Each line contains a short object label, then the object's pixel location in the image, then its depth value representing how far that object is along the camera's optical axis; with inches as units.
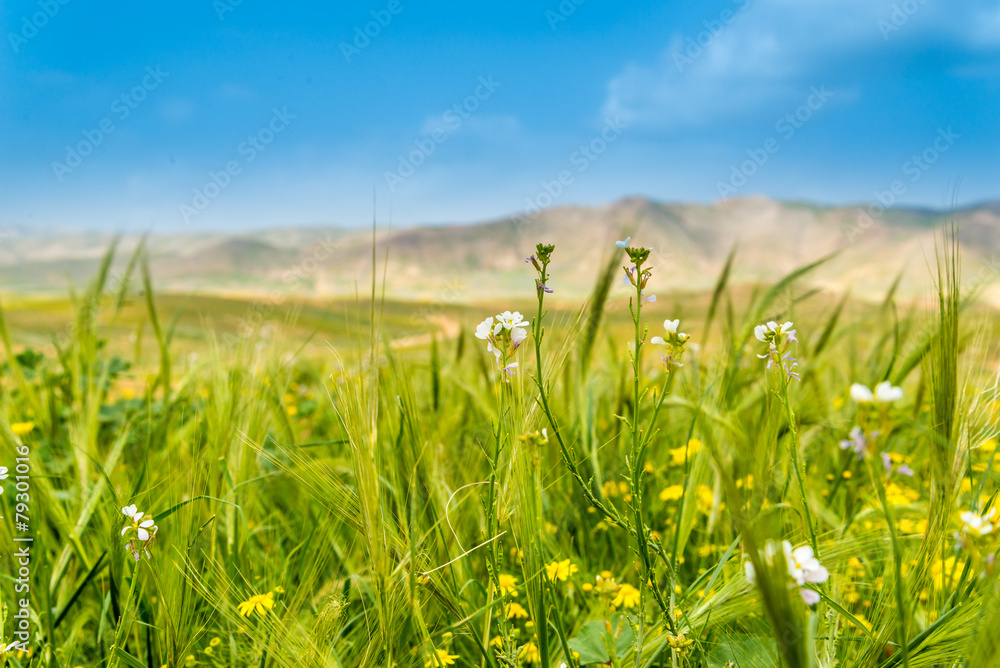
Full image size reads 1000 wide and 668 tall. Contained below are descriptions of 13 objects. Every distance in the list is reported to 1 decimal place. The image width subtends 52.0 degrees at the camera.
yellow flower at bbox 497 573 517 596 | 22.9
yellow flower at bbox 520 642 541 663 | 22.8
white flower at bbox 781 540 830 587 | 16.2
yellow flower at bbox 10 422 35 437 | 35.9
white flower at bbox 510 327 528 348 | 19.0
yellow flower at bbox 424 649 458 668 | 19.0
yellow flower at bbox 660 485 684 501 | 29.9
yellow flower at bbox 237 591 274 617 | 19.9
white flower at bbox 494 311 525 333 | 19.3
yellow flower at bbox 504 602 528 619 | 24.1
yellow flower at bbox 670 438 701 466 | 30.6
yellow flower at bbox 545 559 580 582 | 22.7
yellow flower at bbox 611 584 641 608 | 23.5
